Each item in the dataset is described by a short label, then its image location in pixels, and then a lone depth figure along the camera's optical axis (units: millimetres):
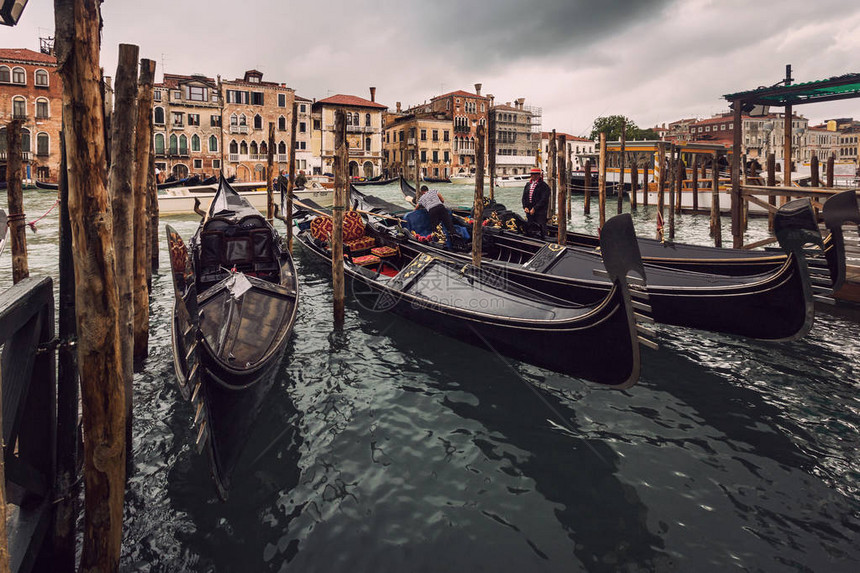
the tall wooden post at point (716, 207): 9820
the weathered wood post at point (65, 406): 2240
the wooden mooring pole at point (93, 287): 1815
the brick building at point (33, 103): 27125
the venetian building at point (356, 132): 37250
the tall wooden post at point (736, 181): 8039
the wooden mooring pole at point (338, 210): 5633
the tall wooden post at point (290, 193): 10020
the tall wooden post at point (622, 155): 15623
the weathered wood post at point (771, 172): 11898
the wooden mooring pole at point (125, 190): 2514
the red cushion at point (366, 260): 7254
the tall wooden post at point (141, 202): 3582
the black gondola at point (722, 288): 4125
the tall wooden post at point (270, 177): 11833
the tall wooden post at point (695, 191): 16812
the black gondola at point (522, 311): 3307
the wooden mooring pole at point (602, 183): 9484
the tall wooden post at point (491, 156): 16188
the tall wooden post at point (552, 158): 9781
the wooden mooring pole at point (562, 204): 7517
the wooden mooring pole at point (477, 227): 6145
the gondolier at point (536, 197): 8383
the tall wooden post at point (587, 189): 17591
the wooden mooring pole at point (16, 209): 4375
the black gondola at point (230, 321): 2607
